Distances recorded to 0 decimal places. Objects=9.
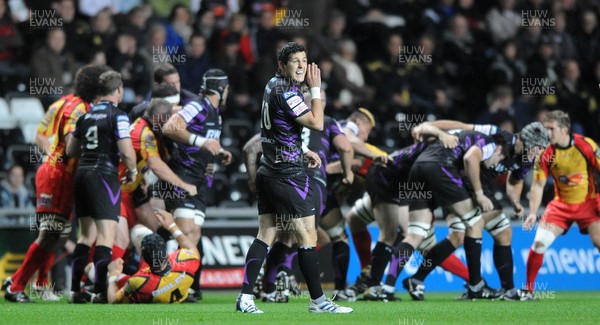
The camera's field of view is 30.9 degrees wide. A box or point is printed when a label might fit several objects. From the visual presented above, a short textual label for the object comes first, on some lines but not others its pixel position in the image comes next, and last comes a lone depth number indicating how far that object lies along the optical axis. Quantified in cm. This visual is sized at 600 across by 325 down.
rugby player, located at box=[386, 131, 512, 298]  1226
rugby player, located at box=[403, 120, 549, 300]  1247
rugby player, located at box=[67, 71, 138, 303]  1123
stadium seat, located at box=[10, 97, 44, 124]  1645
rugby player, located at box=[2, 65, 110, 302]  1180
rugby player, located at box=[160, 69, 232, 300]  1216
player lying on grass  1101
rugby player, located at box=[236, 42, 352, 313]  938
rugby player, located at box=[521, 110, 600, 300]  1285
